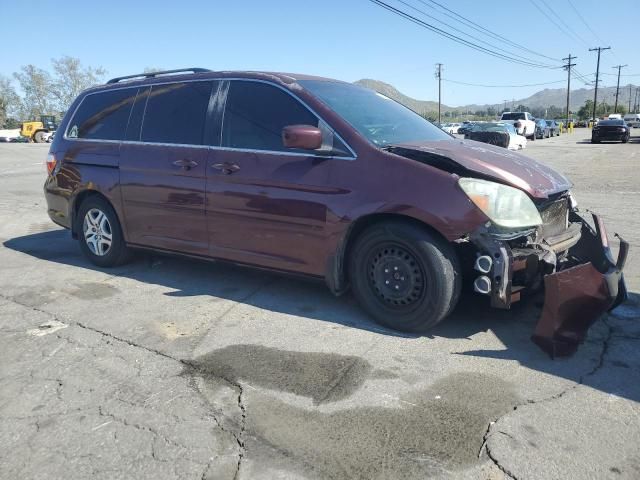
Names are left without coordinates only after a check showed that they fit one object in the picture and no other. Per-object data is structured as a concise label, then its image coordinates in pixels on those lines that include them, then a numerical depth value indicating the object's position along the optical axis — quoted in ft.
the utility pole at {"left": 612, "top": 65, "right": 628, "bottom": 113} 327.92
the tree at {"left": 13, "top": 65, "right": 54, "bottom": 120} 294.25
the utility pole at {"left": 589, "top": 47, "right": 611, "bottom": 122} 258.37
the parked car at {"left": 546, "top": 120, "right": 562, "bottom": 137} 146.61
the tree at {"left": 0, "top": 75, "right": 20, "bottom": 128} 299.07
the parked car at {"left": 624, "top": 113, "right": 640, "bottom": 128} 211.92
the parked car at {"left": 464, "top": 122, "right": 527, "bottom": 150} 69.97
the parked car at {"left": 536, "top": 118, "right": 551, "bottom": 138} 132.16
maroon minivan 11.44
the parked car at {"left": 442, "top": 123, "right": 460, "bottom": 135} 181.27
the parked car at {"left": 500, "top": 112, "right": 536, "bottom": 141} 116.21
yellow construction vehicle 165.68
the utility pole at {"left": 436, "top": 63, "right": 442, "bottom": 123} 287.48
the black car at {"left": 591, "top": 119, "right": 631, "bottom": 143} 101.45
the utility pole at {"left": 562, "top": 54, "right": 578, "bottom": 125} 248.73
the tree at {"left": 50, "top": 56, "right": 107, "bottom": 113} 297.74
